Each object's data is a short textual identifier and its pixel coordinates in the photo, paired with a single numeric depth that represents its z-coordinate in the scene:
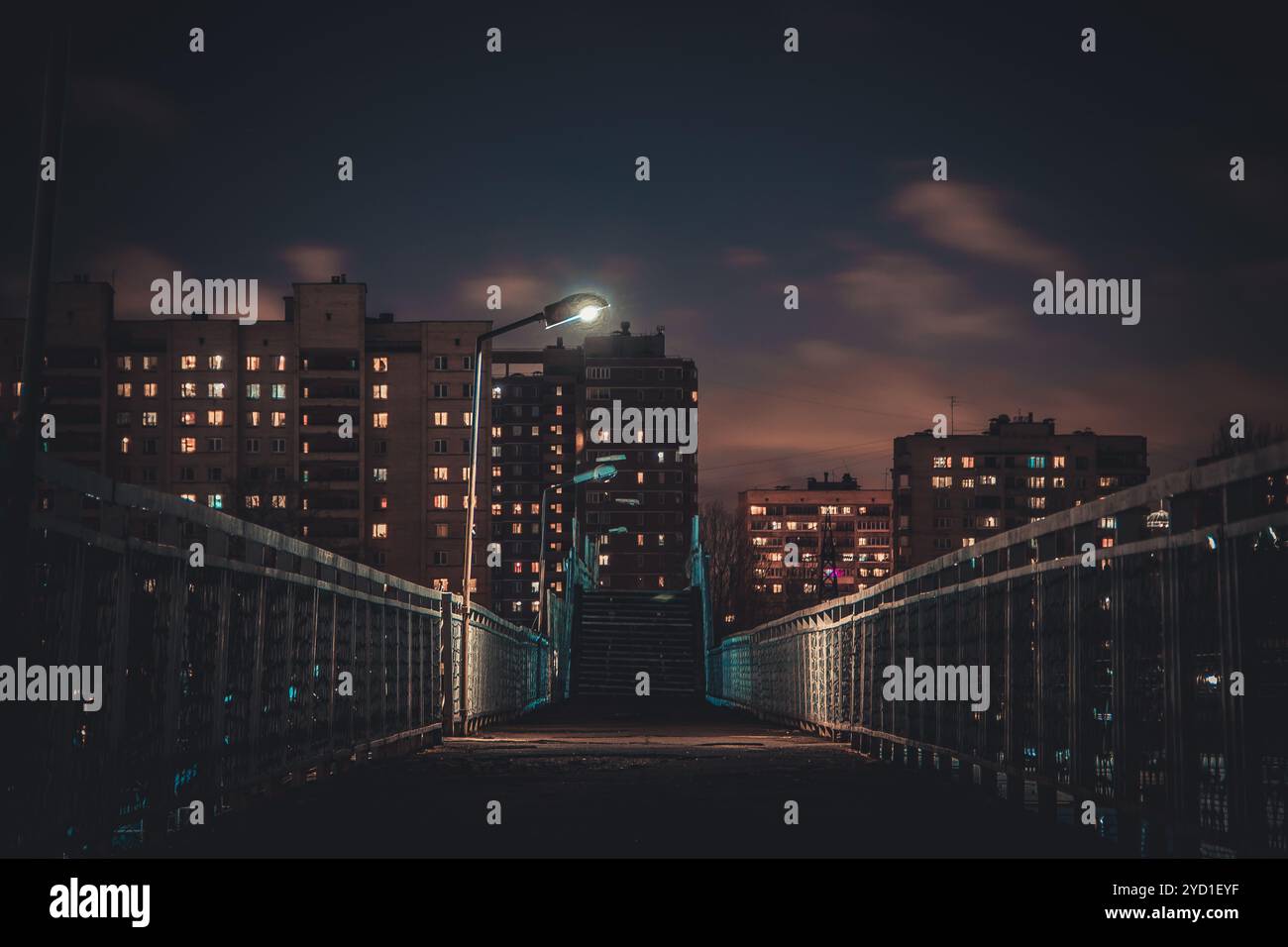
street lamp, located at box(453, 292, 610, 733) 21.56
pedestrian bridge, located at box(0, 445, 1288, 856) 6.76
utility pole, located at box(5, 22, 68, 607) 6.59
